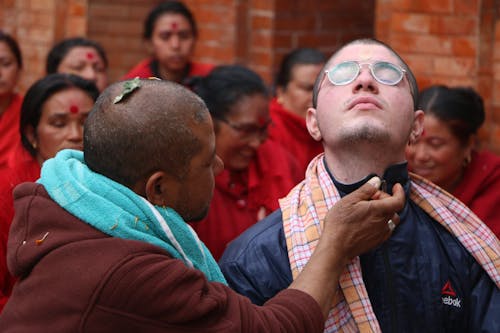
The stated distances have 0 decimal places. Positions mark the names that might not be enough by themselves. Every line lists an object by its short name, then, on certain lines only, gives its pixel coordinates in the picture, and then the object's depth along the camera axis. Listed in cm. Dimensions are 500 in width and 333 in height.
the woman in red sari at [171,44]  627
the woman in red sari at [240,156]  448
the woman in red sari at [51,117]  409
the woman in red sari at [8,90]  581
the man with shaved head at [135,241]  206
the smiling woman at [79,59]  601
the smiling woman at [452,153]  438
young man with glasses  274
